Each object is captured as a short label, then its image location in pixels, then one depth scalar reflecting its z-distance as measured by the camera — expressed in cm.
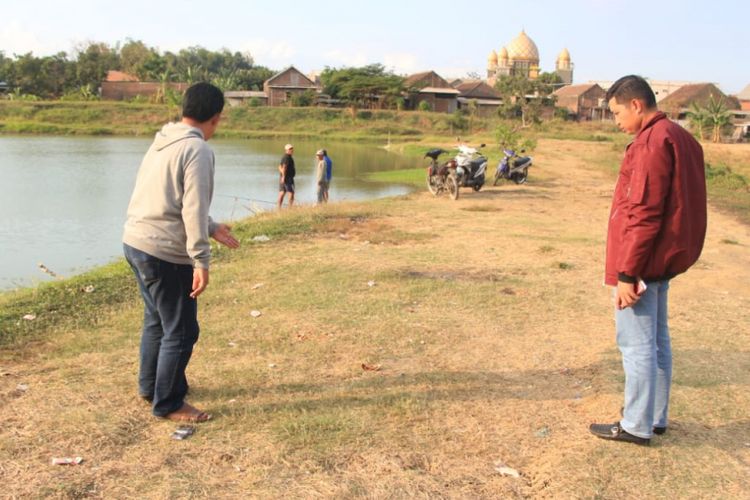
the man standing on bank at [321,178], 1186
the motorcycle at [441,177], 1298
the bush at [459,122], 4528
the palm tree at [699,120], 3762
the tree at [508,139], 1748
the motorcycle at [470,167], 1336
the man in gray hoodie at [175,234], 286
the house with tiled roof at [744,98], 5424
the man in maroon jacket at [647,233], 264
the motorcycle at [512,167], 1566
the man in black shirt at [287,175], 1168
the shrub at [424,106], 5303
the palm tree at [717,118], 3700
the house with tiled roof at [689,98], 5003
